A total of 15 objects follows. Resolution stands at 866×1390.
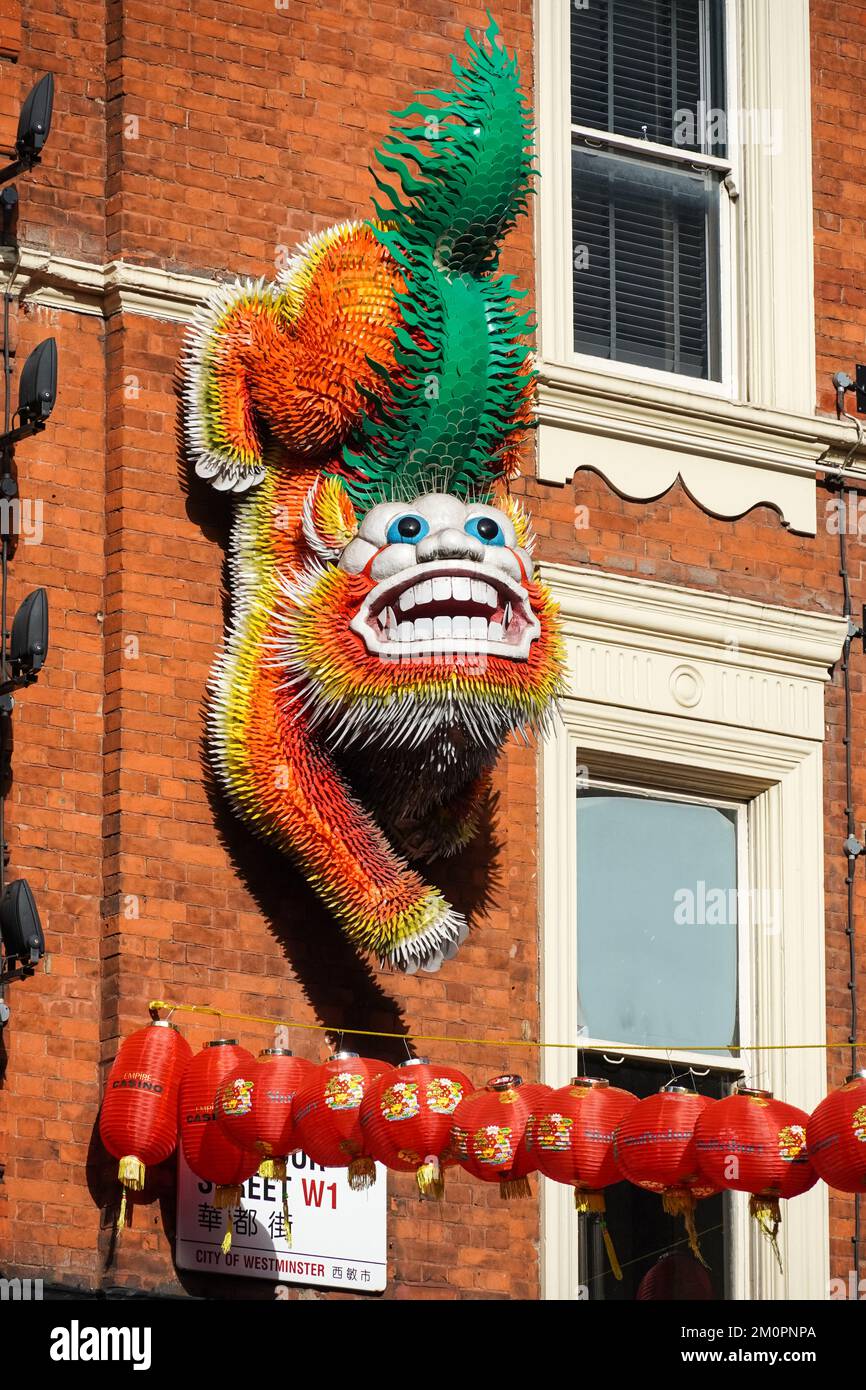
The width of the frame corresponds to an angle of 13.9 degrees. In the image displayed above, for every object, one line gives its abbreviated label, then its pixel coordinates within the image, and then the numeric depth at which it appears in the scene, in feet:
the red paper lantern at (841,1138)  44.32
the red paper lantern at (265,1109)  45.09
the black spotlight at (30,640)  46.52
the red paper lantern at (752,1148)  45.09
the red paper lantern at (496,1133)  45.34
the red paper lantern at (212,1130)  45.96
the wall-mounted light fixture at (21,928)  45.68
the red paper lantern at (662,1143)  45.37
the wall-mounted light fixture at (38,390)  47.32
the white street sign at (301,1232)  47.44
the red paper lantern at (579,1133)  45.55
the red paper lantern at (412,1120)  44.88
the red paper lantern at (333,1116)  45.09
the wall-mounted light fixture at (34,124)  48.19
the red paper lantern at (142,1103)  46.06
